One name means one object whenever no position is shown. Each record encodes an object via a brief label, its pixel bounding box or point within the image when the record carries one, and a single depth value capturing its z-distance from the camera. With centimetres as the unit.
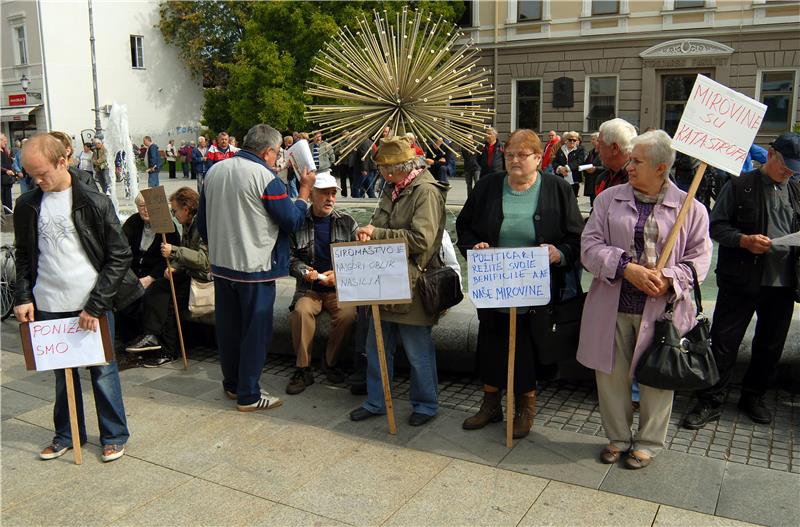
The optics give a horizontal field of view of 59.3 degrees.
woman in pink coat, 357
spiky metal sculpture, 535
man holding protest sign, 387
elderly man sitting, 516
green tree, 2698
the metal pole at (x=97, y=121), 2484
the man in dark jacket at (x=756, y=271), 415
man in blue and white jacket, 452
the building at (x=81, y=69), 3600
